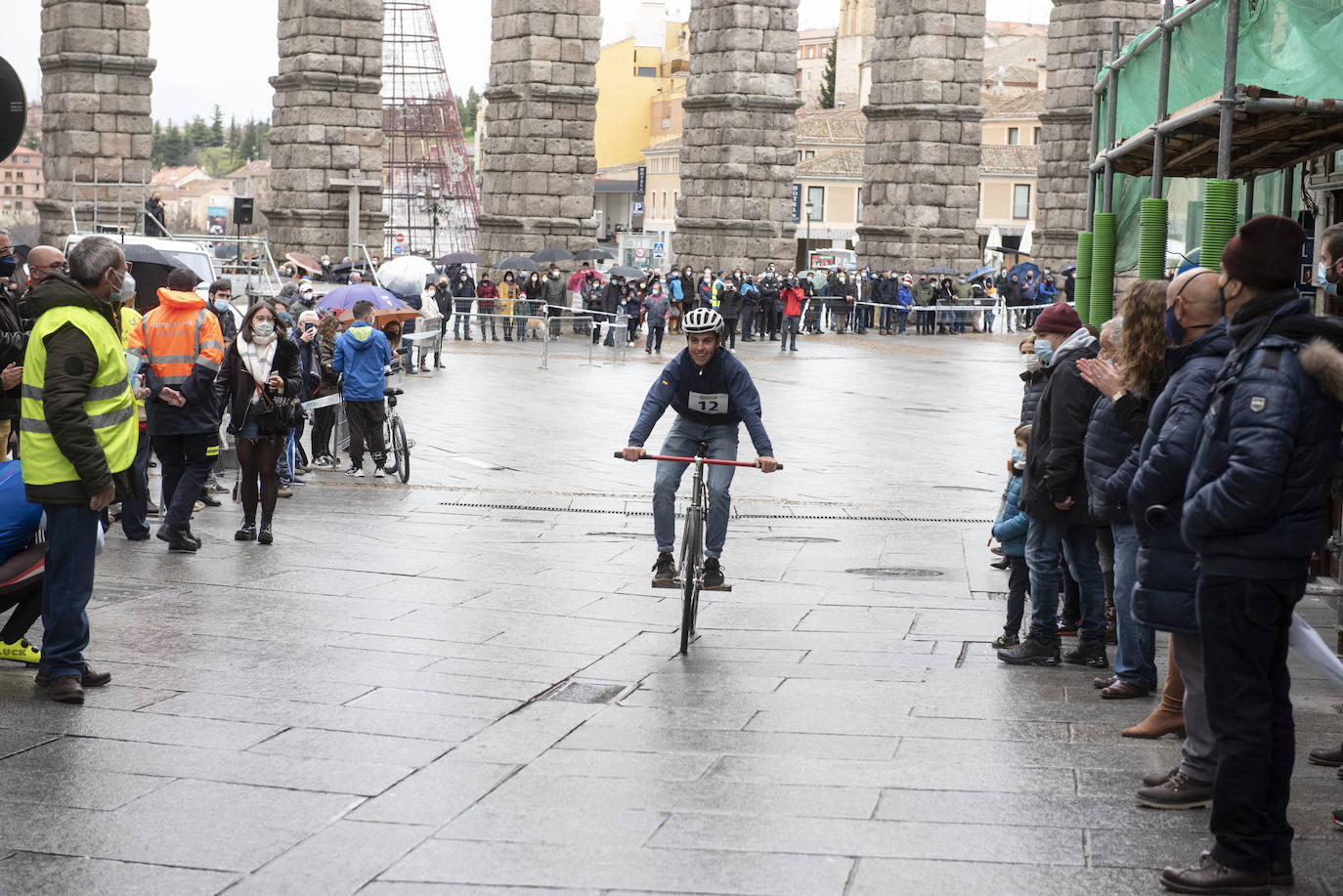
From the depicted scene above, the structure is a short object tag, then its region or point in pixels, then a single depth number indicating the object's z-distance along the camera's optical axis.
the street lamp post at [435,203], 58.64
